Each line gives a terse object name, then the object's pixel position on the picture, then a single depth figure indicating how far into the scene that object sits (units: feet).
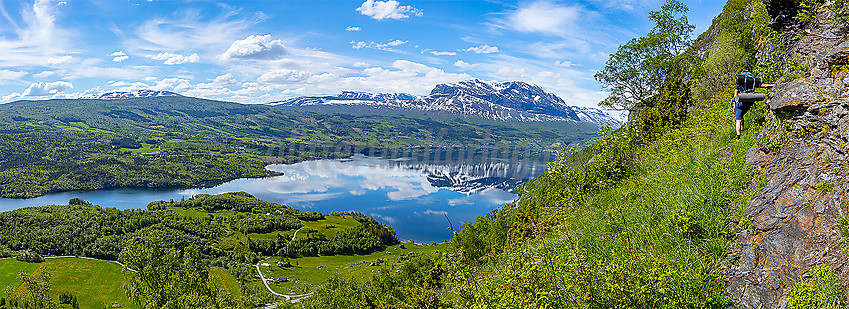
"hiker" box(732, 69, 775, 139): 32.14
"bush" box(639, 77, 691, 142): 67.93
